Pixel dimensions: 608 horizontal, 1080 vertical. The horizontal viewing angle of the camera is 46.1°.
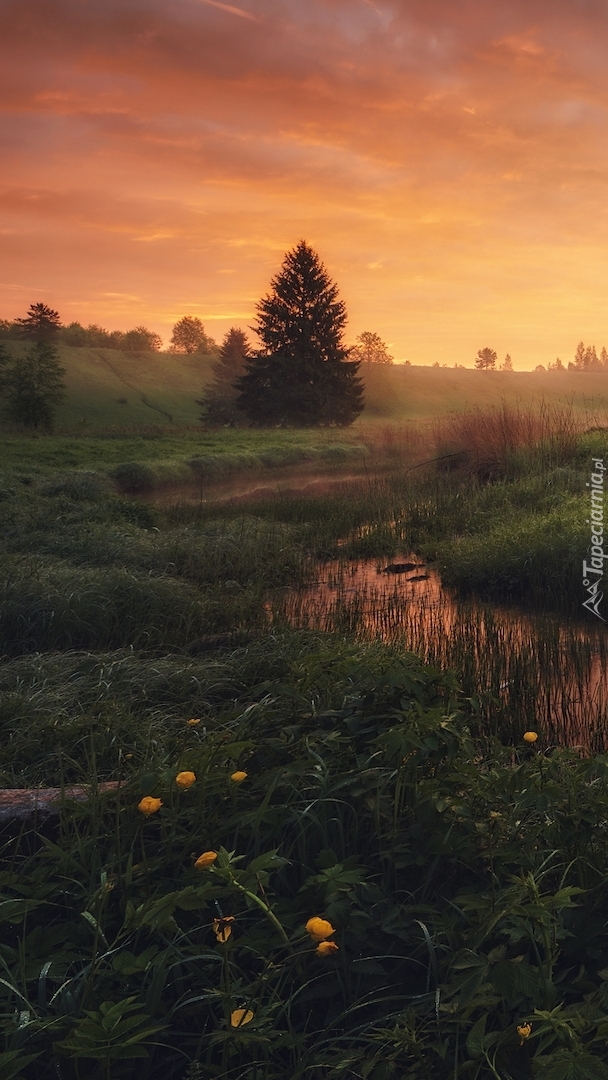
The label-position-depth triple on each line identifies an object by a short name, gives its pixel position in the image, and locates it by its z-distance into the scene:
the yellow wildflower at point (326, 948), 1.66
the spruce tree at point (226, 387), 49.59
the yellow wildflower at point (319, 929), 1.63
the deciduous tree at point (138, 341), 77.56
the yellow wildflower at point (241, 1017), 1.58
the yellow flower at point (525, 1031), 1.59
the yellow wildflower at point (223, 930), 1.68
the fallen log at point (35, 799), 2.61
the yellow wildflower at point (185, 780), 2.24
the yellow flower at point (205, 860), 1.90
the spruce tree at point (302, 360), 43.75
